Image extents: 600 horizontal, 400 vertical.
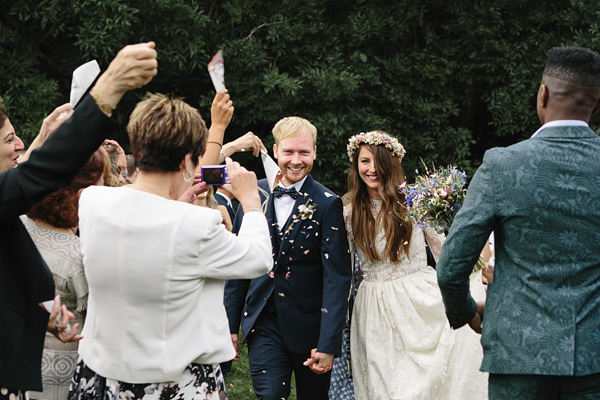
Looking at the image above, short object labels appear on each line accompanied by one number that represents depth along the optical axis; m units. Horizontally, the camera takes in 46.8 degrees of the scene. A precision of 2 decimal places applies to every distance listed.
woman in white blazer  2.63
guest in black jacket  2.21
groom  4.48
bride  4.82
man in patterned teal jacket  2.64
